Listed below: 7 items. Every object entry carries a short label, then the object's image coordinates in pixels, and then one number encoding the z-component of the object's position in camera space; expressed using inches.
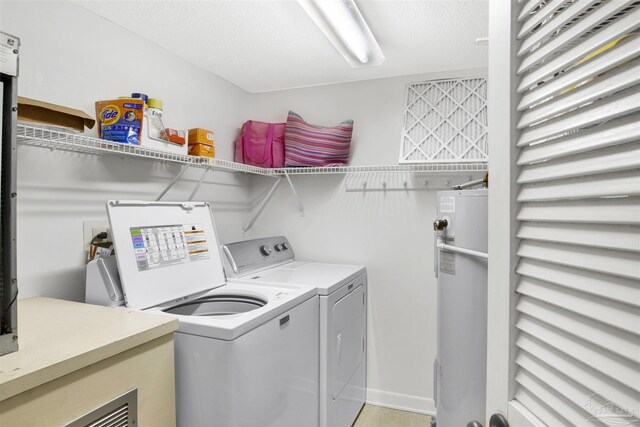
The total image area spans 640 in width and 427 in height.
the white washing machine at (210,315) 56.6
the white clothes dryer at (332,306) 86.1
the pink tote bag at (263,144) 119.0
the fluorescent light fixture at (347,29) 66.8
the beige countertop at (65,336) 36.0
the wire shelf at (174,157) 59.4
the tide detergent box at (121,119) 70.6
